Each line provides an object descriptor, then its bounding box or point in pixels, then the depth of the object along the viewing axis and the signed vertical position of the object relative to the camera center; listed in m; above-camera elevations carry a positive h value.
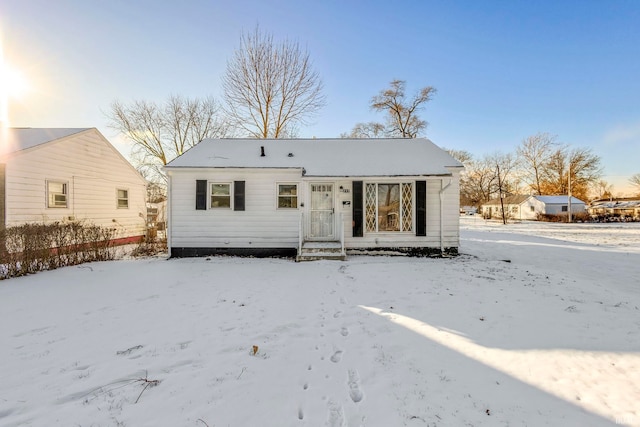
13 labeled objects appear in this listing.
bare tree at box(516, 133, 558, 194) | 42.31 +8.08
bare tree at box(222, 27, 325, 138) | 17.23 +8.51
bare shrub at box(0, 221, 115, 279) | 6.24 -0.86
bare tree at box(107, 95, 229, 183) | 21.22 +6.94
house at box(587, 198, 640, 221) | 39.83 +0.06
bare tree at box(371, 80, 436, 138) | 25.58 +9.90
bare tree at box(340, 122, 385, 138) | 27.19 +8.41
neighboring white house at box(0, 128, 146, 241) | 8.77 +1.33
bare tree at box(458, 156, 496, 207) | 50.09 +5.89
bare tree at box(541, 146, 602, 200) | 41.72 +6.07
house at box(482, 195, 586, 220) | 38.06 +0.48
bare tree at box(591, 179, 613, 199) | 59.46 +4.23
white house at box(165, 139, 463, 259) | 9.10 +0.14
